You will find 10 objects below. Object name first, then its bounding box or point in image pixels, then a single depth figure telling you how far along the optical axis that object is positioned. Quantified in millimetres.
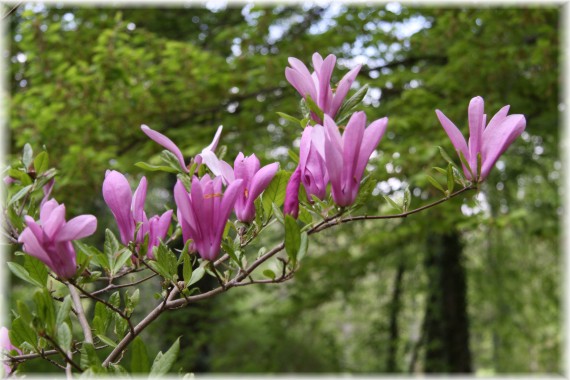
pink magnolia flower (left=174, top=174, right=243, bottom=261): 668
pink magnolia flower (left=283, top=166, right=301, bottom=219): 705
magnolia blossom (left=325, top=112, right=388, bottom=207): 636
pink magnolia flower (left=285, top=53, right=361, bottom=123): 736
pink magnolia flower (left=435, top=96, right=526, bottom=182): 684
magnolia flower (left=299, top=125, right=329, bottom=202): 705
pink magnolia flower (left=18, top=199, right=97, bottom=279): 606
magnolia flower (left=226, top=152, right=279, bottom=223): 716
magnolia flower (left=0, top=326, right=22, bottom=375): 795
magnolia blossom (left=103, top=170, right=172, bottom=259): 728
